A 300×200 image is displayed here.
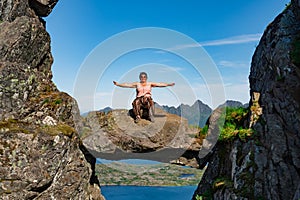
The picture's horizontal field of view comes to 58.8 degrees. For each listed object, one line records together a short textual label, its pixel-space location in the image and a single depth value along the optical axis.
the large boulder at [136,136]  12.02
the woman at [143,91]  11.43
